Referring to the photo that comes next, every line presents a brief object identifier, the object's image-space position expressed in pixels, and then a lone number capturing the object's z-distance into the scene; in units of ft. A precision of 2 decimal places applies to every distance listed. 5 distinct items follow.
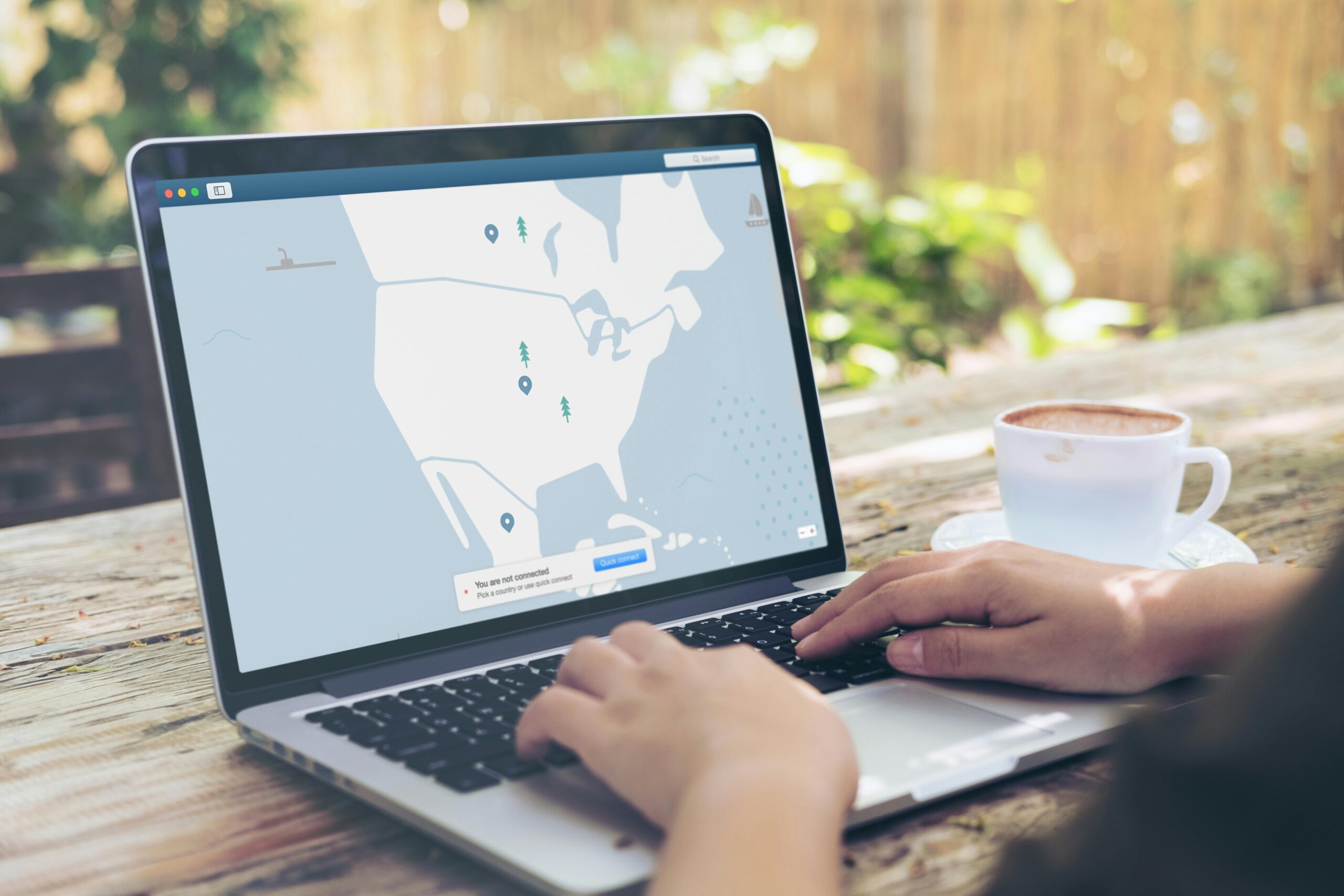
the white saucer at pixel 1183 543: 2.72
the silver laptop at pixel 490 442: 1.92
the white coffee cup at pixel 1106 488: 2.58
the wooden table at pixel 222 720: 1.60
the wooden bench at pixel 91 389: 5.25
